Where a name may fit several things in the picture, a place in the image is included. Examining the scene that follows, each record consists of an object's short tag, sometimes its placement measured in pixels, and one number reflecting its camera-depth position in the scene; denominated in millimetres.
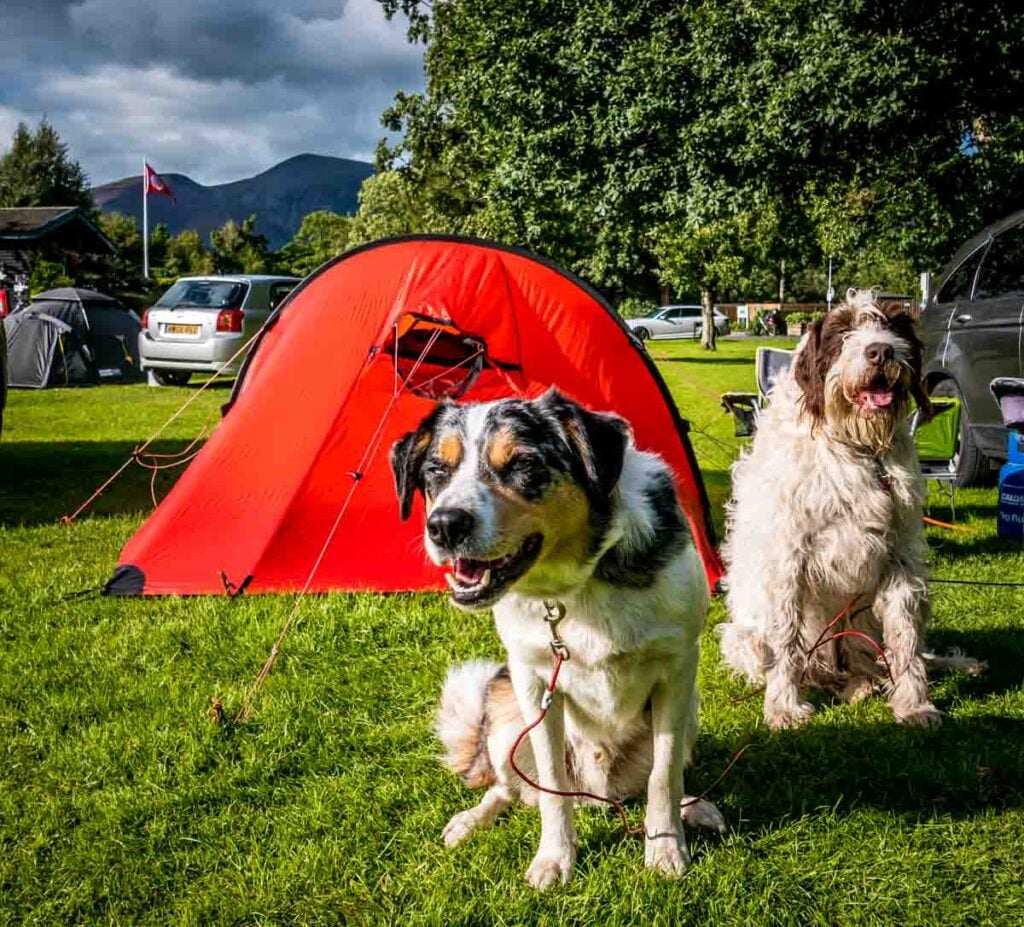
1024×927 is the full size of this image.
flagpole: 44719
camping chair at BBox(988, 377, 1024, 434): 4891
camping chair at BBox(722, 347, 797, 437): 6613
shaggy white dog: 3730
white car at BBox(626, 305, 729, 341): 41188
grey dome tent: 16875
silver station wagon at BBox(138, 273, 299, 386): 15312
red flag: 31344
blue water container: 5797
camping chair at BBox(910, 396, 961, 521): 6516
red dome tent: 5086
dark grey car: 7398
